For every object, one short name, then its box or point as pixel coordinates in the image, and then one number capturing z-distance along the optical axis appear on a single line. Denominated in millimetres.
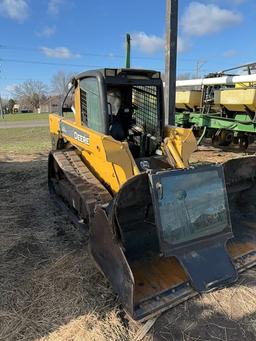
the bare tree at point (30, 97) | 75812
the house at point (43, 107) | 69088
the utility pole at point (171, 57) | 6527
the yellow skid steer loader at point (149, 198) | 3049
